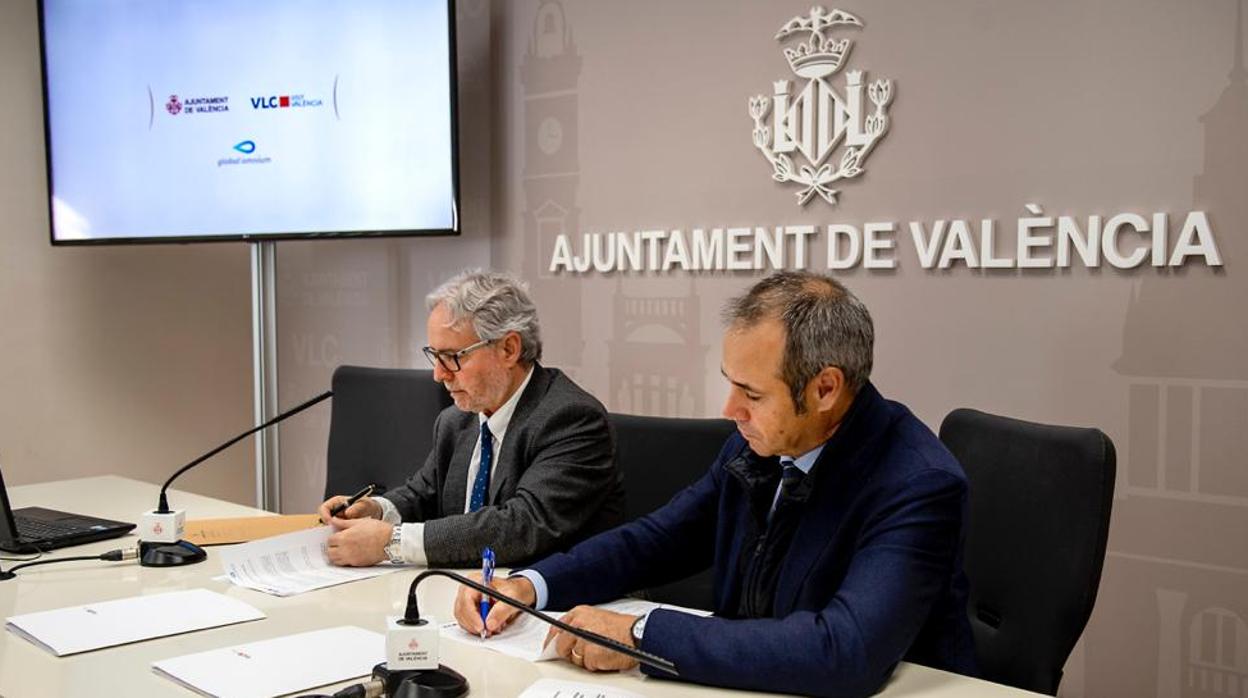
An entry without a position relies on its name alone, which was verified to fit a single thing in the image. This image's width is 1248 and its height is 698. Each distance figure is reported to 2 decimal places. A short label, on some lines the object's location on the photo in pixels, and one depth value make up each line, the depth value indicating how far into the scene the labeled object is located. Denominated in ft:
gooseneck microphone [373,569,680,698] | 4.47
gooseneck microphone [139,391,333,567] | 7.00
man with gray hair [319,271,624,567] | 6.79
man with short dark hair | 4.60
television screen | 11.51
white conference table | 4.73
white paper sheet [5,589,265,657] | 5.38
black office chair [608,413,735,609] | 7.61
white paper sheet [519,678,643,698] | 4.53
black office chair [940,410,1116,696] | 5.31
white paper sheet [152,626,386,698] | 4.71
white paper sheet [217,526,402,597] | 6.40
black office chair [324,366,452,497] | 9.53
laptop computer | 7.37
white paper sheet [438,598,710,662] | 5.08
